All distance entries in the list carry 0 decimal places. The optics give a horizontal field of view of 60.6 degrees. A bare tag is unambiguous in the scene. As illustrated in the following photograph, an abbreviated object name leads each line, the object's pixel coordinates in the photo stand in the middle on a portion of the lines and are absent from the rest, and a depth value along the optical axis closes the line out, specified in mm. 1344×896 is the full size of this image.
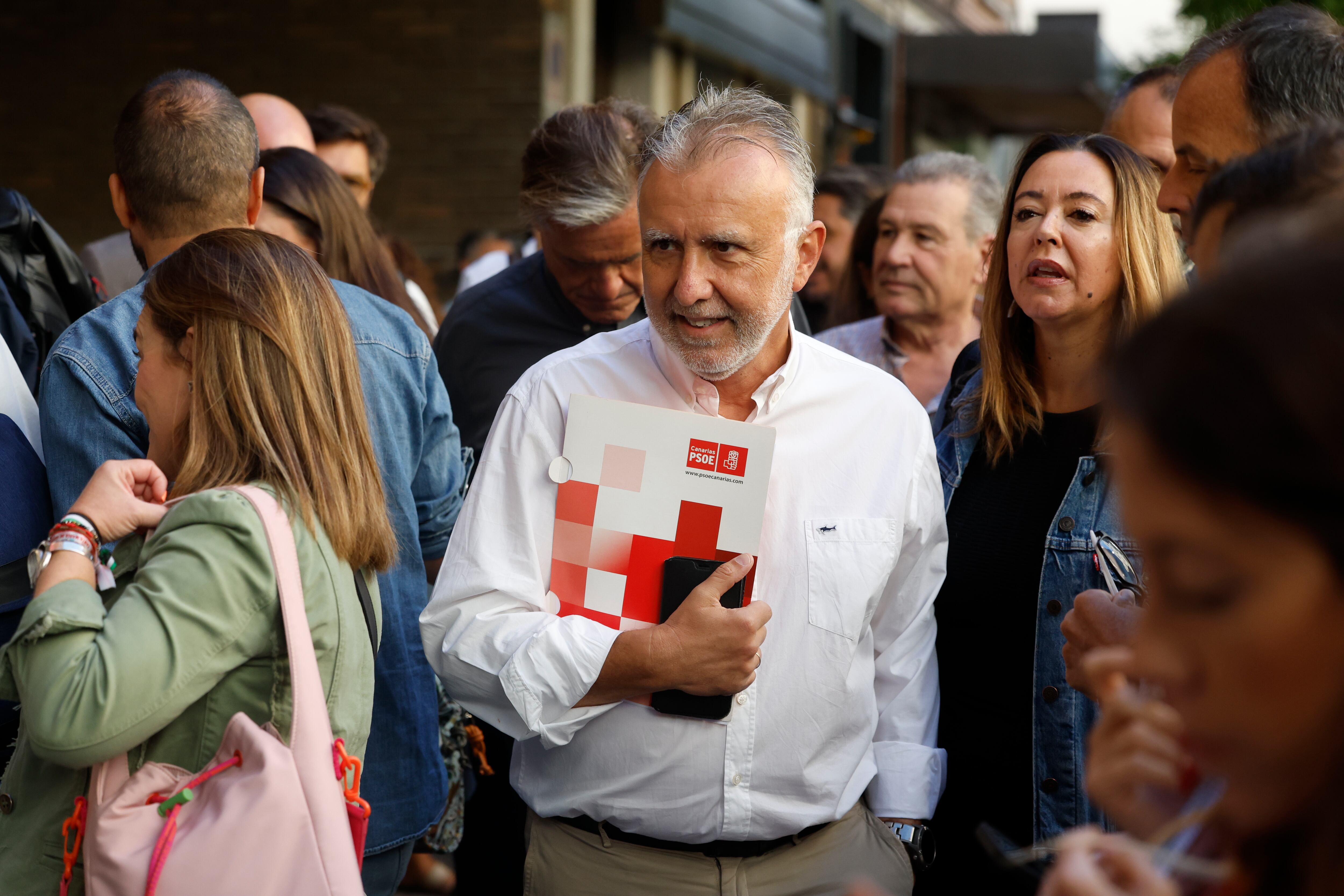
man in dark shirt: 3070
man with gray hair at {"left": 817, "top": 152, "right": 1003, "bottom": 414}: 3465
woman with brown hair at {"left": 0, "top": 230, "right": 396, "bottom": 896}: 1498
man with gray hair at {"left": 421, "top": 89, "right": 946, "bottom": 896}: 1792
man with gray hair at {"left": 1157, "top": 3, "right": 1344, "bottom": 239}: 1820
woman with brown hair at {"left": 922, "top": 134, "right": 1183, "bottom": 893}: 2084
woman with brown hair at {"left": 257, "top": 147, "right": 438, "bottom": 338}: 3121
